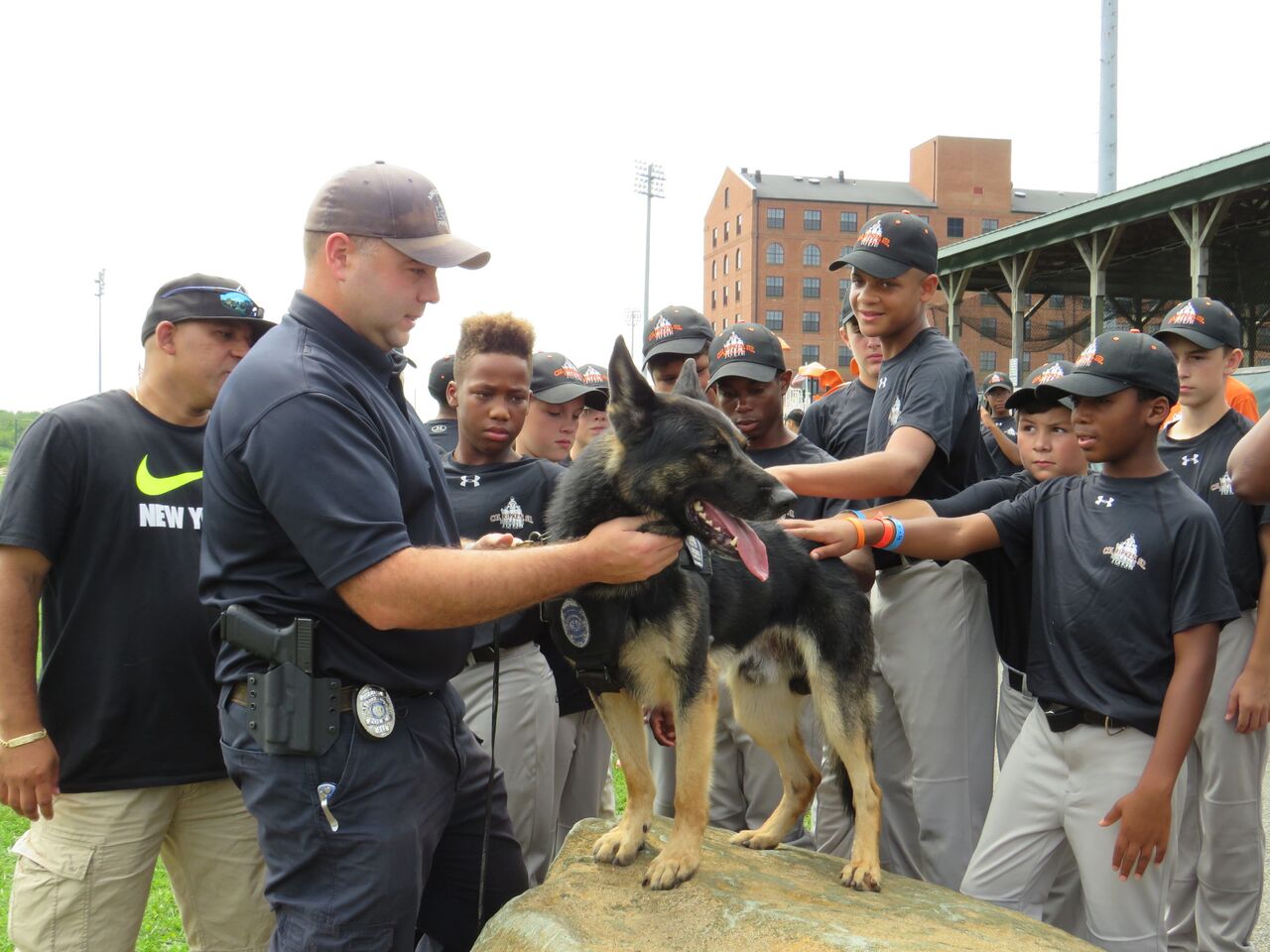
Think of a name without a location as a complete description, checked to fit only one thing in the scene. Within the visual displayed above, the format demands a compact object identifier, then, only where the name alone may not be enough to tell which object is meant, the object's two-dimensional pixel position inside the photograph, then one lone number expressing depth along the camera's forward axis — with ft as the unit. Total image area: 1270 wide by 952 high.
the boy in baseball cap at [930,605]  14.08
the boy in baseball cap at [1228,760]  13.43
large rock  9.52
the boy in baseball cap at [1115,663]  11.03
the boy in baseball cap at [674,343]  18.02
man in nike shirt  10.79
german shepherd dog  10.55
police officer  7.89
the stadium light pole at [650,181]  196.85
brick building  259.60
